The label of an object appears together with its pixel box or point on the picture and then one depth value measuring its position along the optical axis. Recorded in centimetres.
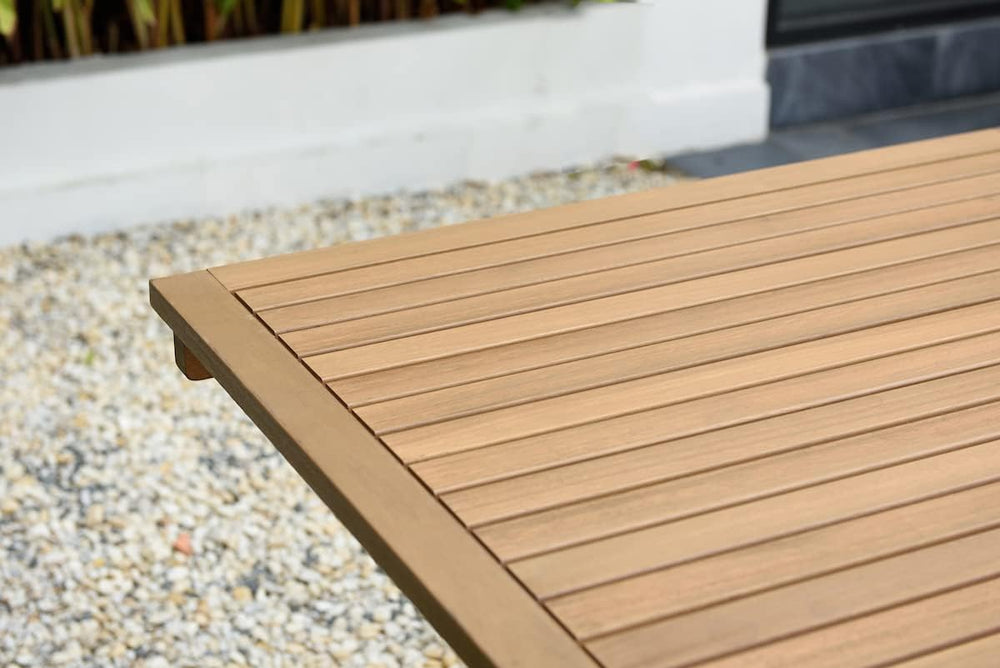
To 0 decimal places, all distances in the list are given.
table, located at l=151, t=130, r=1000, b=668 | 194
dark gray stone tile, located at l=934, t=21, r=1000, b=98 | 782
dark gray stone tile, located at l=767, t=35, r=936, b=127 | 747
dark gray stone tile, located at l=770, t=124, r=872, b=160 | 715
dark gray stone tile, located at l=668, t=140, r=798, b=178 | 692
